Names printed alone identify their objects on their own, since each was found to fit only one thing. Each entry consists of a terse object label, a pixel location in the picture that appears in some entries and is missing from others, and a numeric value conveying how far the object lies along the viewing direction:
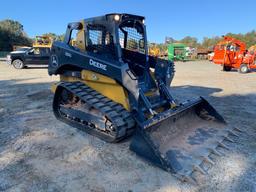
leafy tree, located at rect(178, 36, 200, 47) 54.58
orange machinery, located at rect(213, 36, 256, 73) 17.28
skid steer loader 3.79
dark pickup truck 17.44
